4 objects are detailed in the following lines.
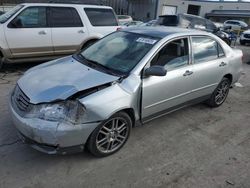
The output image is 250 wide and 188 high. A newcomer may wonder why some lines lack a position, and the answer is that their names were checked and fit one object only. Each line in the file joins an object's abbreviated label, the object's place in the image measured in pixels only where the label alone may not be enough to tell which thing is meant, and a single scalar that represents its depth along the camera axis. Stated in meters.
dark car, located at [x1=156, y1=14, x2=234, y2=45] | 8.98
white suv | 4.59
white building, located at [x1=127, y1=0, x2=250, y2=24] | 28.75
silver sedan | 2.05
